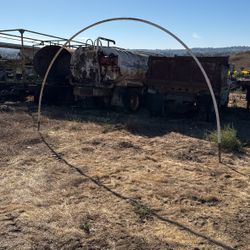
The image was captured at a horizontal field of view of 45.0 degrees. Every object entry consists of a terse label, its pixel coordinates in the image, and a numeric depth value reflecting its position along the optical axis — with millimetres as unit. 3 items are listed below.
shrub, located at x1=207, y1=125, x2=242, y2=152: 6577
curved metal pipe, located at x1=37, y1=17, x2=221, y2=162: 5952
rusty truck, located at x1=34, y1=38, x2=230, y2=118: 9302
